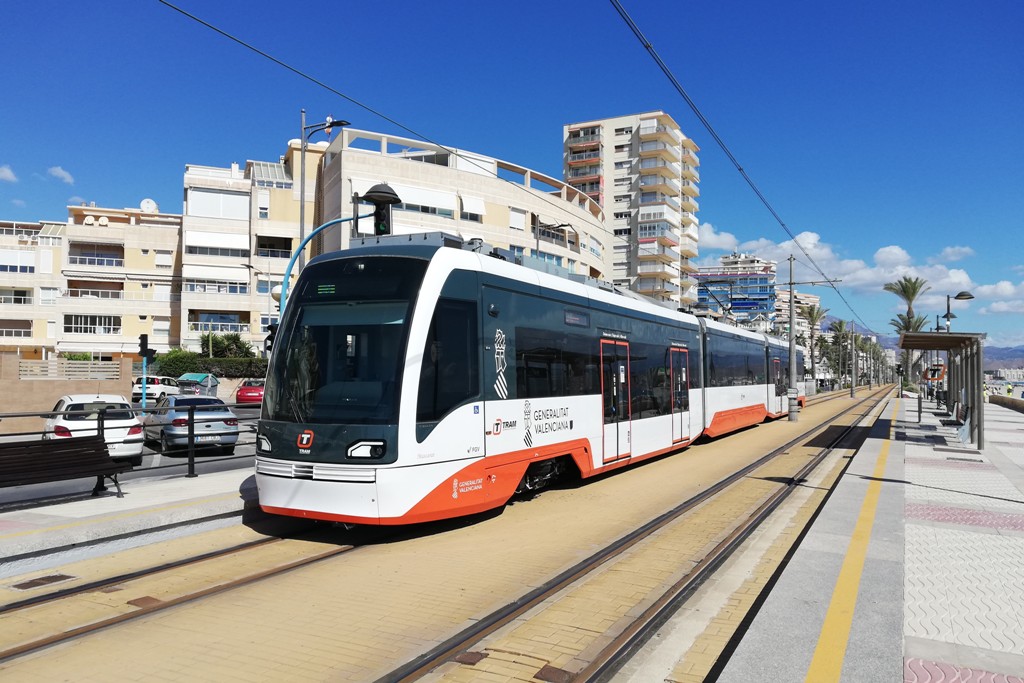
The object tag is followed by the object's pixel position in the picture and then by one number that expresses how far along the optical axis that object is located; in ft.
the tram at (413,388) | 24.77
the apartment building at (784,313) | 582.39
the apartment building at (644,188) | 267.39
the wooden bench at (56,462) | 26.43
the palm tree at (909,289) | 191.31
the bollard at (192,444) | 35.83
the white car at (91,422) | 48.67
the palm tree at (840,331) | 344.08
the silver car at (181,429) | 54.85
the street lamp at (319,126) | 73.85
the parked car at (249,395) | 130.31
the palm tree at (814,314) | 274.16
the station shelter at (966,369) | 55.47
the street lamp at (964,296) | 92.00
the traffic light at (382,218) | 53.47
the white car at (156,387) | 124.26
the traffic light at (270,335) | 33.72
